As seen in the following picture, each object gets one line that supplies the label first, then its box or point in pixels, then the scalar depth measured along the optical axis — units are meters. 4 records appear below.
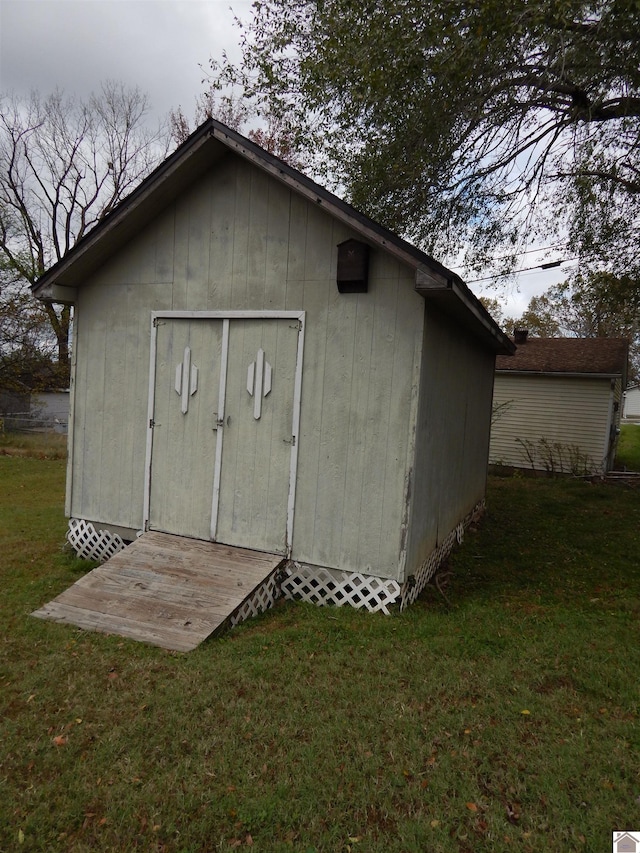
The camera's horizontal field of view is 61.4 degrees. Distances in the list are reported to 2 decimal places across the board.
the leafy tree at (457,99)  6.86
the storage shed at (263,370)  4.69
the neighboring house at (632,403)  57.22
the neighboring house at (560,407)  14.69
